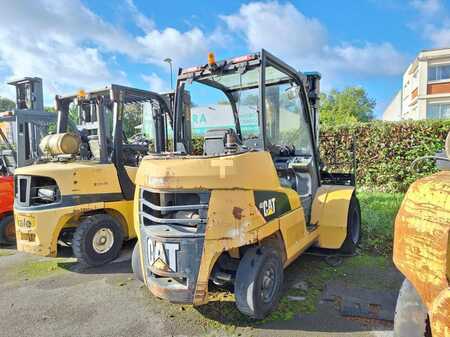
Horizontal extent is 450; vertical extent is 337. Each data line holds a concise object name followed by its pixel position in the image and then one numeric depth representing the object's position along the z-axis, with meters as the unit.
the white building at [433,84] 29.00
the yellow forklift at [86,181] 4.91
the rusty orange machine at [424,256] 1.86
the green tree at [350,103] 52.27
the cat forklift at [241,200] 3.06
